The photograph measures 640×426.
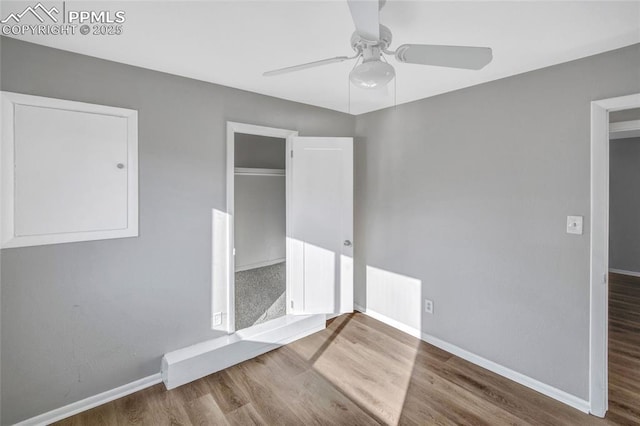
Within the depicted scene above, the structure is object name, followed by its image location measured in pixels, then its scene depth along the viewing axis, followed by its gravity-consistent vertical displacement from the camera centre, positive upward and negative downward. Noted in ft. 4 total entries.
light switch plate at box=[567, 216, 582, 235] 6.73 -0.29
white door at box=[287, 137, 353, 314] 10.18 -0.31
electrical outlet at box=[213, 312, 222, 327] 8.66 -3.07
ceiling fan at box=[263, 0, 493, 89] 4.48 +2.45
